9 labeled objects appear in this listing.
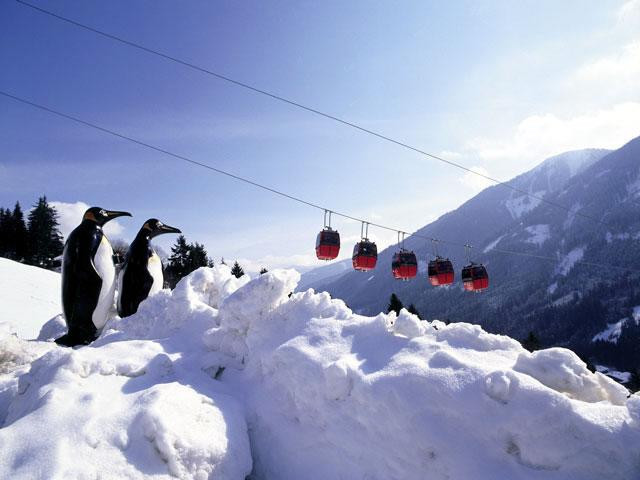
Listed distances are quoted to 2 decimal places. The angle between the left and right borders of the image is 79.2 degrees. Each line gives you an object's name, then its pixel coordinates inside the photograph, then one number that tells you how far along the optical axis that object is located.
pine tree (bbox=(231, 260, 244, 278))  33.04
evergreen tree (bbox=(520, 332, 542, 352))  30.76
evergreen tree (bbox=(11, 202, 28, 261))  39.31
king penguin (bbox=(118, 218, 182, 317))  7.99
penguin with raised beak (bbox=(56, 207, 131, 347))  6.94
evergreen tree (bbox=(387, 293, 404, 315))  25.21
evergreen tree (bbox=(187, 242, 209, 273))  30.11
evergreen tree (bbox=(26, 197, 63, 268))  39.78
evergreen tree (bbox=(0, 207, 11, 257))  38.69
